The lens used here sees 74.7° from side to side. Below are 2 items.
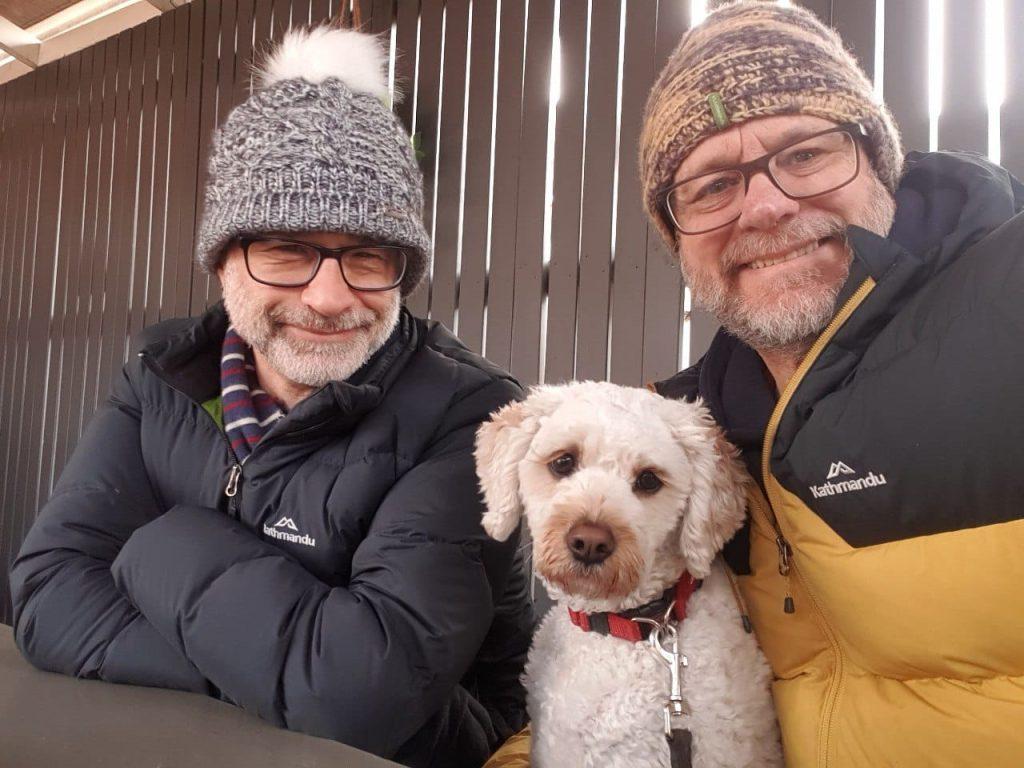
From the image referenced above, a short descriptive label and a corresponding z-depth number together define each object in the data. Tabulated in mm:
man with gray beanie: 956
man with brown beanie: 768
